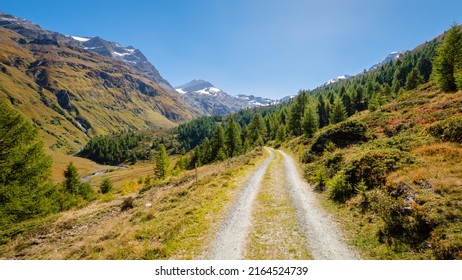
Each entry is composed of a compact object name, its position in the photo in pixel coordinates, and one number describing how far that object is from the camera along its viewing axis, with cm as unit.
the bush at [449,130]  1644
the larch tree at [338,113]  6391
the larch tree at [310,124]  5578
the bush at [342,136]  2833
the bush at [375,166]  1440
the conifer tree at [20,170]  1825
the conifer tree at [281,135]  7349
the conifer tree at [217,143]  6175
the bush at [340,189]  1501
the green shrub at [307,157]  3068
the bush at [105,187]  5430
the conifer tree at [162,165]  5916
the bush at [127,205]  2016
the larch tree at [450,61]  3784
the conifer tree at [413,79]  8488
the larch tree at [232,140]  6425
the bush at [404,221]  882
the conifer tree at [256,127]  8452
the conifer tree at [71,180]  4676
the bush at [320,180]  1886
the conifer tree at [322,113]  9945
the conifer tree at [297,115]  7631
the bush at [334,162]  2001
